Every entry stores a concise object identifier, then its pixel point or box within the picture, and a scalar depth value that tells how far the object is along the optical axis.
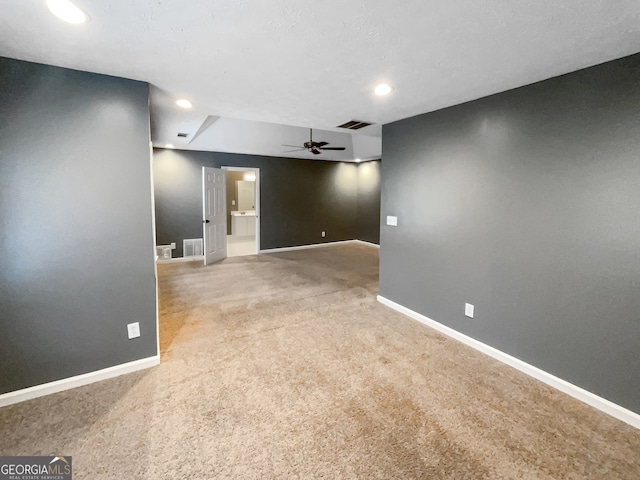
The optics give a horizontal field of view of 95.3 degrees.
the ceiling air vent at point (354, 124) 3.65
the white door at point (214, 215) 5.86
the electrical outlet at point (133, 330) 2.45
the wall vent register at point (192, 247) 6.45
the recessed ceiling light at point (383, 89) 2.39
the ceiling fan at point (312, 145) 5.29
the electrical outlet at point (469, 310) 2.92
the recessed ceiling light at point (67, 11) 1.39
